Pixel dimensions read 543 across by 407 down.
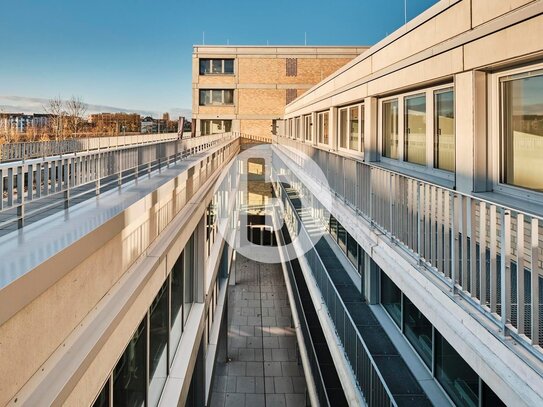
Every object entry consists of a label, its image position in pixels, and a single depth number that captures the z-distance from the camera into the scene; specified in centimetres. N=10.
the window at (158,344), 683
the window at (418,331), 733
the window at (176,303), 872
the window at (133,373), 499
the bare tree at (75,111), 4000
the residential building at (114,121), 4582
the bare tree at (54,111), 3848
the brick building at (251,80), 4306
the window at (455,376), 587
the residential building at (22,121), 3226
